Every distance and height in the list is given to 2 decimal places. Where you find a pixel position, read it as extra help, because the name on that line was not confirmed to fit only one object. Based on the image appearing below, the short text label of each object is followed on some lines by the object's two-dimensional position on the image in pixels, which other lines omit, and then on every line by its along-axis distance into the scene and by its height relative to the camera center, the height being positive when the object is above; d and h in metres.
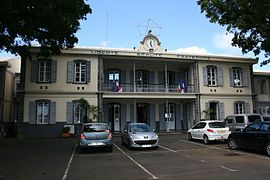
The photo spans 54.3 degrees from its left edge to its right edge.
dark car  11.65 -1.12
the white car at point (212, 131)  15.91 -1.01
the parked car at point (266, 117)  17.62 -0.22
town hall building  21.53 +2.41
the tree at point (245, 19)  16.28 +6.25
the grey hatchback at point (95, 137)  13.02 -1.12
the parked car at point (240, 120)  16.64 -0.36
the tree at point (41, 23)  11.66 +4.56
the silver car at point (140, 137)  13.88 -1.21
